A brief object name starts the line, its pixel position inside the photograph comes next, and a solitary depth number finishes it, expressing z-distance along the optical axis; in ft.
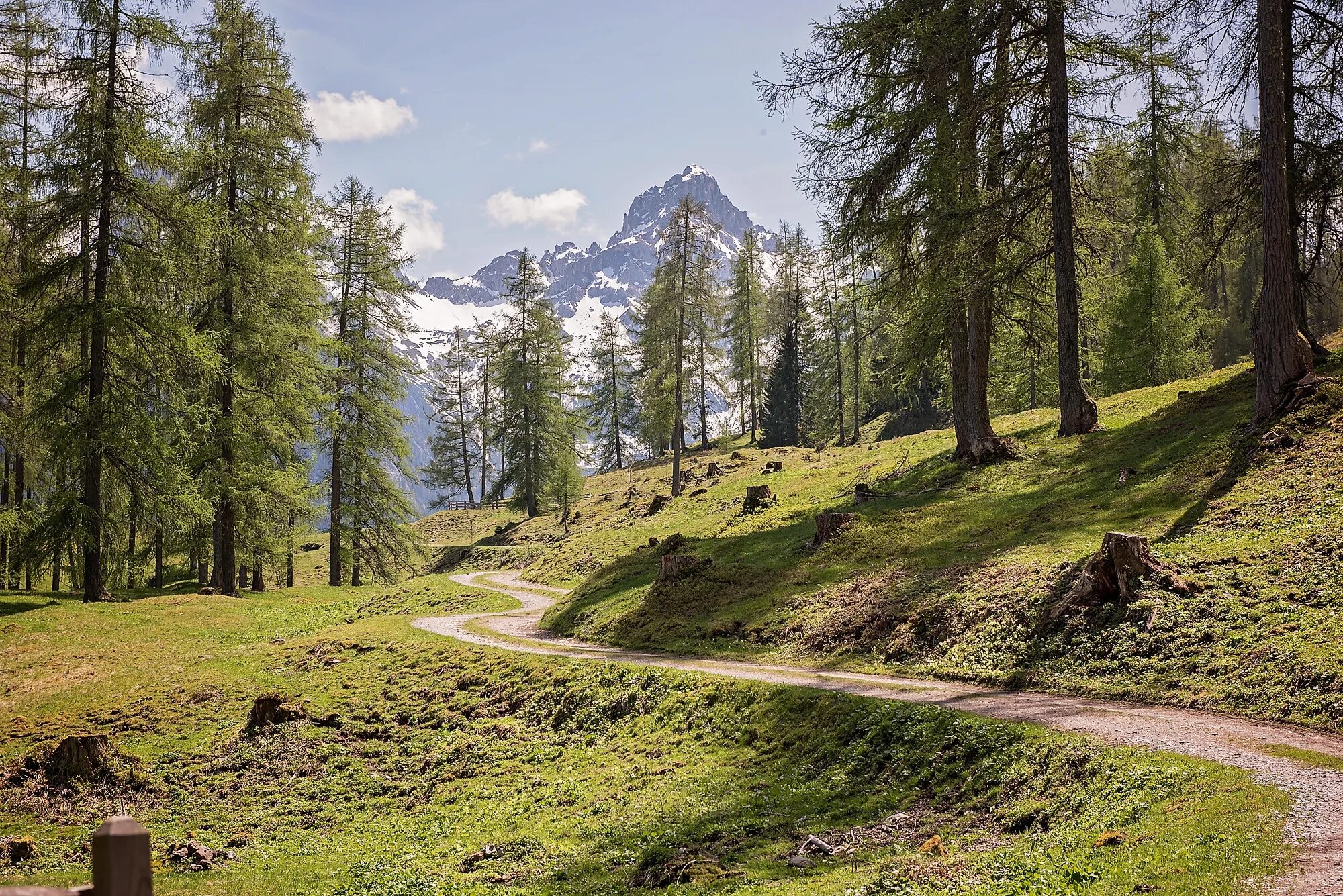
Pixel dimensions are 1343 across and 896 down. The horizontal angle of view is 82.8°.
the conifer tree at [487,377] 244.42
